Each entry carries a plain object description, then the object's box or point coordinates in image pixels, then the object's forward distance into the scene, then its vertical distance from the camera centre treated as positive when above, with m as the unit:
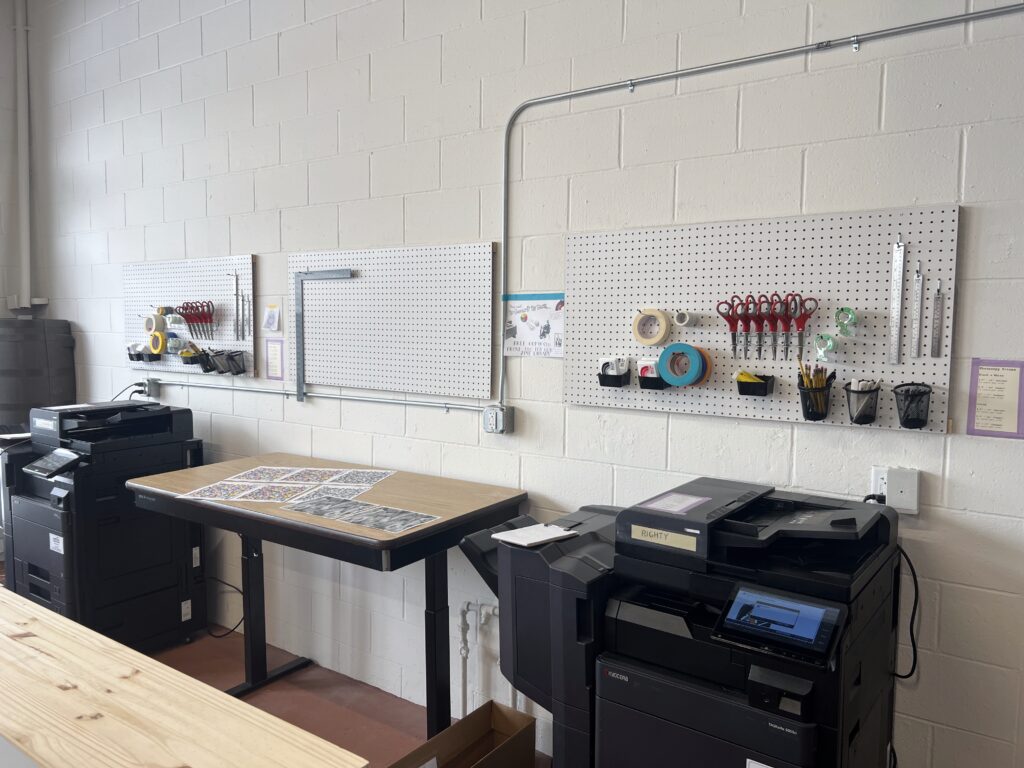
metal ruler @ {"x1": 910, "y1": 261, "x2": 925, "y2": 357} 1.77 +0.04
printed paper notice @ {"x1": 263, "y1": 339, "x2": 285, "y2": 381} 3.18 -0.17
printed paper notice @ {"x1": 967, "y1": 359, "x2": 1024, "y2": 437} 1.70 -0.16
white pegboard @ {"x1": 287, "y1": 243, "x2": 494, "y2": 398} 2.56 +0.00
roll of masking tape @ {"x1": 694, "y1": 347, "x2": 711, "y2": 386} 2.06 -0.10
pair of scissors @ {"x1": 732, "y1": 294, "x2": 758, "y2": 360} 1.97 +0.04
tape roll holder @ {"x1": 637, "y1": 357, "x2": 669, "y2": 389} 2.12 -0.15
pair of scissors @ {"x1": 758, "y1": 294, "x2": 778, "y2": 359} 1.94 +0.02
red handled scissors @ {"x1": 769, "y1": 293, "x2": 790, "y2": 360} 1.92 +0.02
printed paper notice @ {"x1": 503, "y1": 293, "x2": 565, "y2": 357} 2.38 -0.01
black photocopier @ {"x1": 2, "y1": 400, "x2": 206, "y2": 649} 2.97 -0.87
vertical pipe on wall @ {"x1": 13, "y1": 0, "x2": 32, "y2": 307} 4.29 +0.91
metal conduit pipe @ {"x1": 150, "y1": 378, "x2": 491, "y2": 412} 2.64 -0.31
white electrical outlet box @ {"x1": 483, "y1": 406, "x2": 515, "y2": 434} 2.48 -0.33
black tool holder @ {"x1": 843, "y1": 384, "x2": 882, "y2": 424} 1.80 -0.19
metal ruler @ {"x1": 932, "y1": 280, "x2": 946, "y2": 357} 1.75 +0.03
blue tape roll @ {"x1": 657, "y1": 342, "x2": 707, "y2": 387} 2.04 -0.12
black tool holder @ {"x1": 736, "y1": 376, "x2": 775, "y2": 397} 1.94 -0.16
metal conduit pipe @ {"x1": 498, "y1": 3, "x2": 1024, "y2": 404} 1.71 +0.71
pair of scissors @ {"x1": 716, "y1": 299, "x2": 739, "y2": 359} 2.00 +0.03
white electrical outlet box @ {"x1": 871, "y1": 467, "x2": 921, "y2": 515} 1.80 -0.39
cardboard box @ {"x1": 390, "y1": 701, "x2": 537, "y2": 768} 2.04 -1.23
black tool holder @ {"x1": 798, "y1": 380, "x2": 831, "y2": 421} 1.86 -0.19
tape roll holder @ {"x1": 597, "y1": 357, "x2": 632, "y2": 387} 2.18 -0.15
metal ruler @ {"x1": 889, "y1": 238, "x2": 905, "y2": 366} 1.79 +0.06
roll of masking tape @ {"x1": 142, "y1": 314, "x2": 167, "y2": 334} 3.52 -0.03
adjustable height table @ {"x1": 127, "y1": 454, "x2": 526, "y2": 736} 2.00 -0.60
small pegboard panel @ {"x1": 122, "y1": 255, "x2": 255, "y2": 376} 3.28 +0.10
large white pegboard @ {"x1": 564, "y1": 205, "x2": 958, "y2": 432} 1.77 +0.10
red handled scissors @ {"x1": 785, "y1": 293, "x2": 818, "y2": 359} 1.90 +0.04
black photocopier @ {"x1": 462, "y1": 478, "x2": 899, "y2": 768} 1.33 -0.62
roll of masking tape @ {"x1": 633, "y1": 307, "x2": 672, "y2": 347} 2.11 -0.01
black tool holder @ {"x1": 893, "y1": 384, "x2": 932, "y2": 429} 1.74 -0.18
